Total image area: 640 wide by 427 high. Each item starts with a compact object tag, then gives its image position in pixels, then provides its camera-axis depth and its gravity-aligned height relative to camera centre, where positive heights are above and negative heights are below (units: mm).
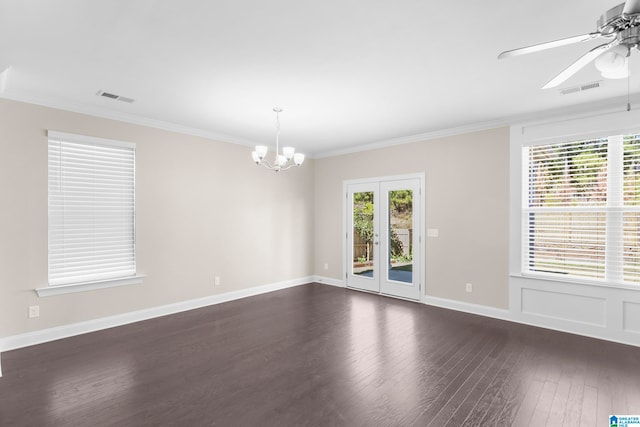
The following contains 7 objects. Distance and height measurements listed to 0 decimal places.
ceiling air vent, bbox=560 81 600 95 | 3293 +1307
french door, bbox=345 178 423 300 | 5445 -435
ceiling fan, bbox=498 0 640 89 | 1673 +921
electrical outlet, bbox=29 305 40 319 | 3556 -1108
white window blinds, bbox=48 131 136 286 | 3754 +19
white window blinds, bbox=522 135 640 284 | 3646 +50
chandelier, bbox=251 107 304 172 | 3772 +680
